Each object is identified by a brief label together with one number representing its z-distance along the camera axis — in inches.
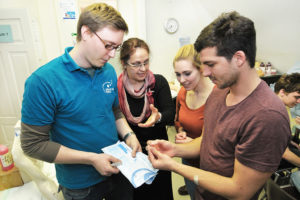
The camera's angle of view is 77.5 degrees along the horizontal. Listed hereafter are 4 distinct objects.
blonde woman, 55.7
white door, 107.3
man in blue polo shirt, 34.9
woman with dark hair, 58.6
